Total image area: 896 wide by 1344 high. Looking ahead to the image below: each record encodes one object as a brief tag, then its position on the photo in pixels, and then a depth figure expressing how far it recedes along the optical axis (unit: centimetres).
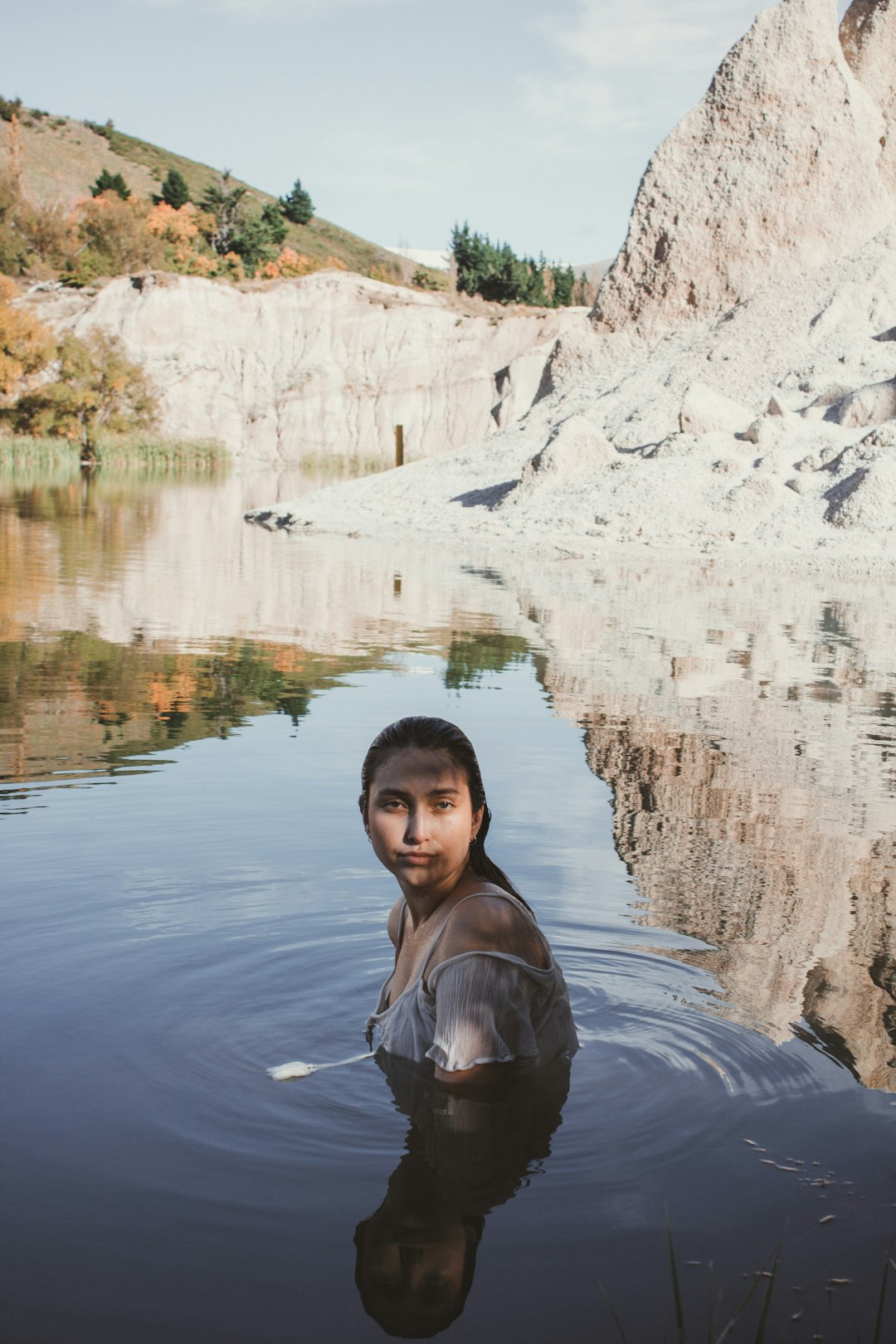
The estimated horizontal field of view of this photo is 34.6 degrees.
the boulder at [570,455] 2692
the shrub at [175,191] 8562
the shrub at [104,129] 12129
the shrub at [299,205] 10712
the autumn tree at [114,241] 6838
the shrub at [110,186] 8469
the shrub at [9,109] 11369
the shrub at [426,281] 7106
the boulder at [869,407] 2631
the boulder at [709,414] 2697
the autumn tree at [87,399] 4825
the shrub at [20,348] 4666
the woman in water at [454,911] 319
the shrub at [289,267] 7562
